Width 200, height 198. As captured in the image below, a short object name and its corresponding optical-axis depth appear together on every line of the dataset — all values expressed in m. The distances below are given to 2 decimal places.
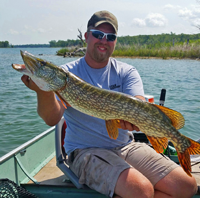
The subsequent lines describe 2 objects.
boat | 2.04
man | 1.85
